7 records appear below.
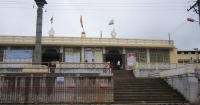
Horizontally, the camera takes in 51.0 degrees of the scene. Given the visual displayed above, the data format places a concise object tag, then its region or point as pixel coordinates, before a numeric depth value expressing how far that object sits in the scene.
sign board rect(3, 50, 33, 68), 25.27
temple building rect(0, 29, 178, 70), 25.89
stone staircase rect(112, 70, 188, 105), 14.22
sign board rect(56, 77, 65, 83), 14.02
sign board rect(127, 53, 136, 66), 27.05
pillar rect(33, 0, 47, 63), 16.47
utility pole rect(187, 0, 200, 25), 19.52
